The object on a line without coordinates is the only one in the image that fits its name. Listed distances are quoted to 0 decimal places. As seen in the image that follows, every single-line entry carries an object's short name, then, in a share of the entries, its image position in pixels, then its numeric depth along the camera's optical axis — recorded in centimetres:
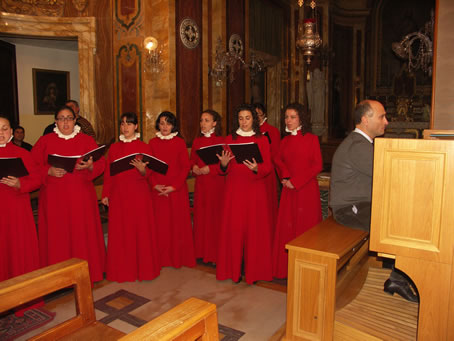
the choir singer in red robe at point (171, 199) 461
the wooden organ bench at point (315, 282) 271
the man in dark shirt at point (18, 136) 696
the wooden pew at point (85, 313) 149
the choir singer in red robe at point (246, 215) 411
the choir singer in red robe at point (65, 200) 387
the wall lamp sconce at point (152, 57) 698
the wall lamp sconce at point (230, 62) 811
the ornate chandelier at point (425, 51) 904
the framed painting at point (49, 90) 1010
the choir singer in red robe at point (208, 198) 487
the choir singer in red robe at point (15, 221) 347
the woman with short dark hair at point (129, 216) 419
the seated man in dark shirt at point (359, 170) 303
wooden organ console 206
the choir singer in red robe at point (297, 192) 432
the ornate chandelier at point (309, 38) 547
